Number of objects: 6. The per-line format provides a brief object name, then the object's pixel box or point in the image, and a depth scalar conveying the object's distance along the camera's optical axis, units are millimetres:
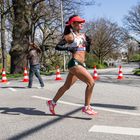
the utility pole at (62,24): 20091
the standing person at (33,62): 8288
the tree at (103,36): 46264
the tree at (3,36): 19261
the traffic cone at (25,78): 11048
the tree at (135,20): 33266
